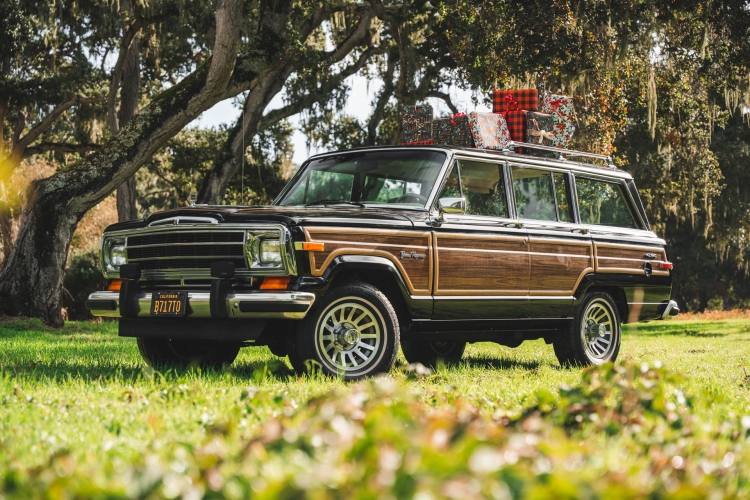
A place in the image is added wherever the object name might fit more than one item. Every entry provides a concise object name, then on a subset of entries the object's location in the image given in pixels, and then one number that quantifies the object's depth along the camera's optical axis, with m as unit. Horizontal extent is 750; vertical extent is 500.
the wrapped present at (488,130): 8.95
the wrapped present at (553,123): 9.94
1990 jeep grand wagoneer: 6.84
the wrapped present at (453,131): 9.05
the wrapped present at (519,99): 10.09
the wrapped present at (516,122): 9.95
